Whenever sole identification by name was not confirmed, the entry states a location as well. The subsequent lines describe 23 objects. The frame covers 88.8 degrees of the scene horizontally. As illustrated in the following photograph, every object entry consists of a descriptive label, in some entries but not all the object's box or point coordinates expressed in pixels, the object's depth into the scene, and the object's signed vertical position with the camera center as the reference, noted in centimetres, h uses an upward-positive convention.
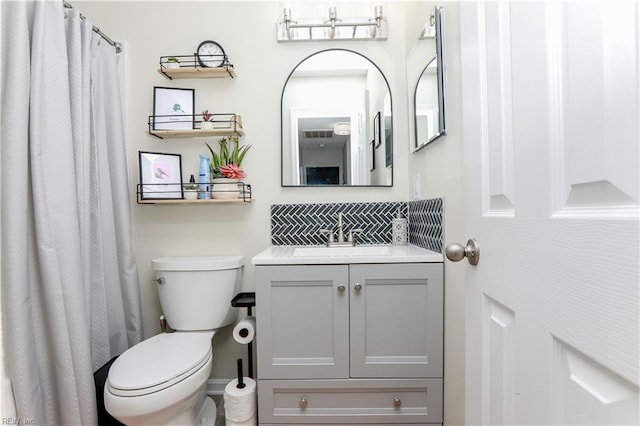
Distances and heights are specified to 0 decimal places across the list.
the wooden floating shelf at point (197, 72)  176 +77
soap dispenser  178 -13
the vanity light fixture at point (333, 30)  180 +100
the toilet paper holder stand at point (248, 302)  154 -44
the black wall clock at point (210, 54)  181 +88
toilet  115 -59
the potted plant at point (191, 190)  174 +11
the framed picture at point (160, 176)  175 +20
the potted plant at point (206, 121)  179 +50
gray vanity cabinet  136 -50
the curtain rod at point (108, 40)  143 +91
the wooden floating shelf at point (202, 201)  170 +5
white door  38 -1
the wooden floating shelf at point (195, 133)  177 +43
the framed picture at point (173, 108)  182 +58
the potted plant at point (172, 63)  179 +82
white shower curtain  115 -1
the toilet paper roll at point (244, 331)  145 -54
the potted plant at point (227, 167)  175 +24
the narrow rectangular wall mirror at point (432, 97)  129 +49
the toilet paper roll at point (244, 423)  140 -91
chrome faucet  178 -16
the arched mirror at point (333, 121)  185 +50
